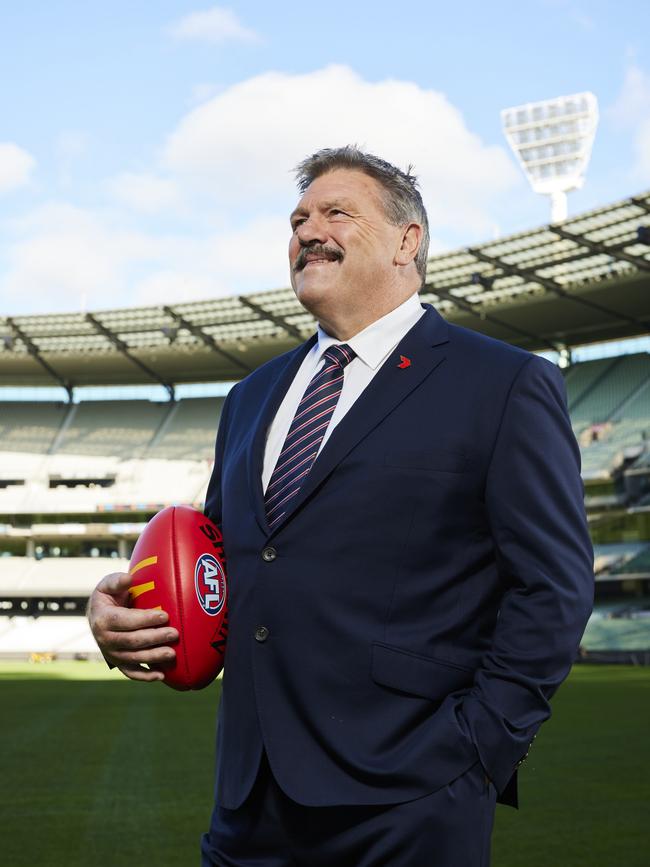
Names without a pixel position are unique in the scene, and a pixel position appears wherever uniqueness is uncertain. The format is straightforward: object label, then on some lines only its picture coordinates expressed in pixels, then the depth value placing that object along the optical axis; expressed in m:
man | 2.07
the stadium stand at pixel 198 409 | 31.72
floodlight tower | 50.03
